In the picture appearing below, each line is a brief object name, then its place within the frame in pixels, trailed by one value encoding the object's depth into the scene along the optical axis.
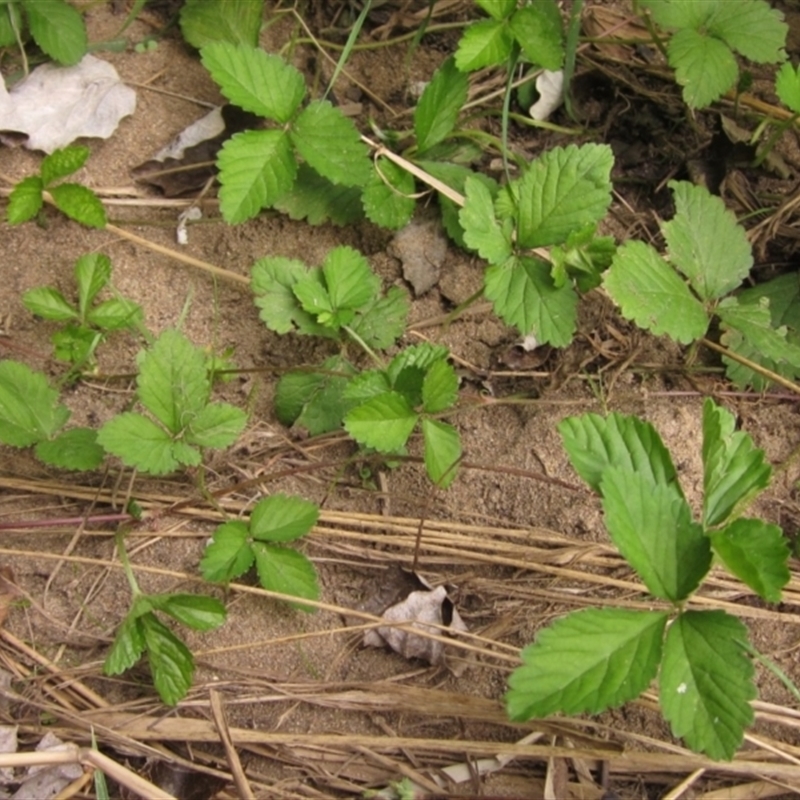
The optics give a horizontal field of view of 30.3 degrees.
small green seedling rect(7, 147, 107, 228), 0.40
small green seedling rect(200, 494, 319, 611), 0.36
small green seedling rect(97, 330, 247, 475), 0.36
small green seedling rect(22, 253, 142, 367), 0.39
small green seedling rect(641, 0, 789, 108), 0.39
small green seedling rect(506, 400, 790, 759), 0.32
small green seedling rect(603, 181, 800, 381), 0.38
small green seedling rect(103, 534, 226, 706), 0.35
